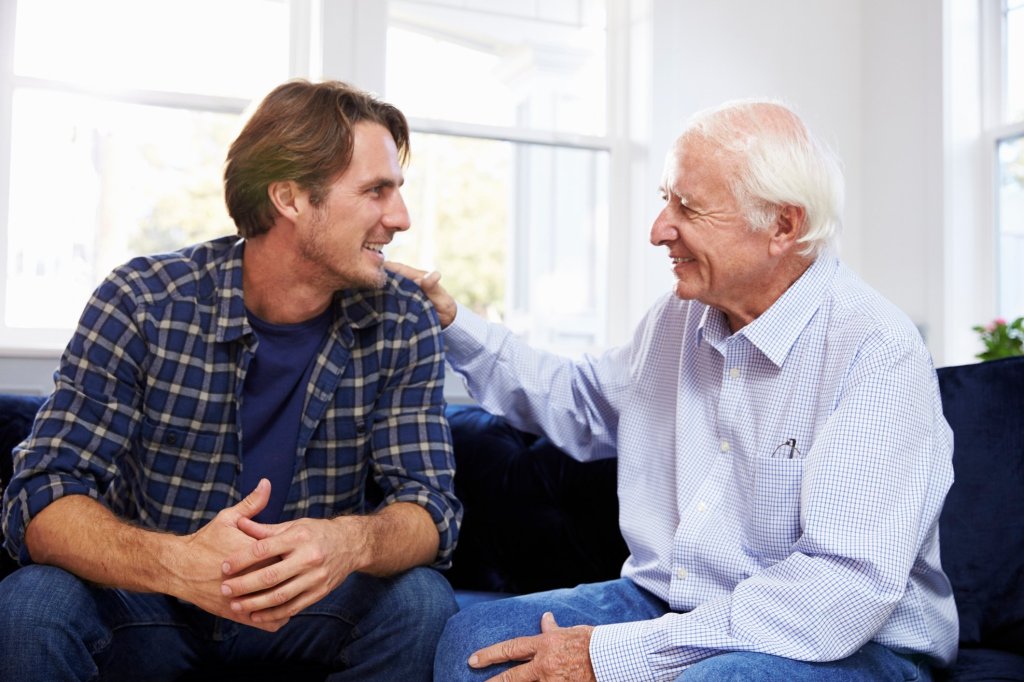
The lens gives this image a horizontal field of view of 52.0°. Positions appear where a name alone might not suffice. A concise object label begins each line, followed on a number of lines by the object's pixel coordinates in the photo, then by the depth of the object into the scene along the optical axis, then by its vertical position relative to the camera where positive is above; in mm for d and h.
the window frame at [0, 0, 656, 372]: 3039 +889
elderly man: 1444 -134
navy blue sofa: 1938 -276
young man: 1576 -139
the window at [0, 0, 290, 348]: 3133 +755
